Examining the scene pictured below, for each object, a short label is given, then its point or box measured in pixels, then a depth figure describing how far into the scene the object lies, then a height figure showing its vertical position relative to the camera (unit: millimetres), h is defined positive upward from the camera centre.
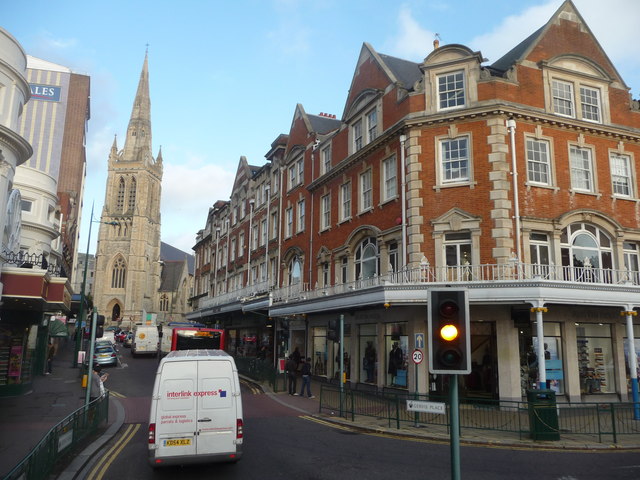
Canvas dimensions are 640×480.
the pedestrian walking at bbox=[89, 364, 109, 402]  19125 -2404
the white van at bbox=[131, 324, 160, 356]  40625 -620
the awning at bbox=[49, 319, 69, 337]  35950 +115
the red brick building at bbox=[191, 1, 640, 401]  18469 +4960
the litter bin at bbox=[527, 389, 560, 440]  12781 -2085
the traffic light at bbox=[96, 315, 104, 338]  15824 +184
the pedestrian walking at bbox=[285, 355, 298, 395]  21703 -1665
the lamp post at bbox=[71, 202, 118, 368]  28203 -5
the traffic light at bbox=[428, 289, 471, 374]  5930 +57
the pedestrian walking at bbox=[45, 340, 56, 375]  29750 -1830
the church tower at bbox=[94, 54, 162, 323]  96812 +18915
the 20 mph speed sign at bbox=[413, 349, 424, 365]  15492 -578
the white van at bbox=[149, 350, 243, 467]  9328 -1516
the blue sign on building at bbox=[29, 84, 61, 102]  68500 +32582
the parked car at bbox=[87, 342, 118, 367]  32281 -1517
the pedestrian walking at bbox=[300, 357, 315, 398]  20672 -1677
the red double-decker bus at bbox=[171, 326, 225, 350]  30078 -307
